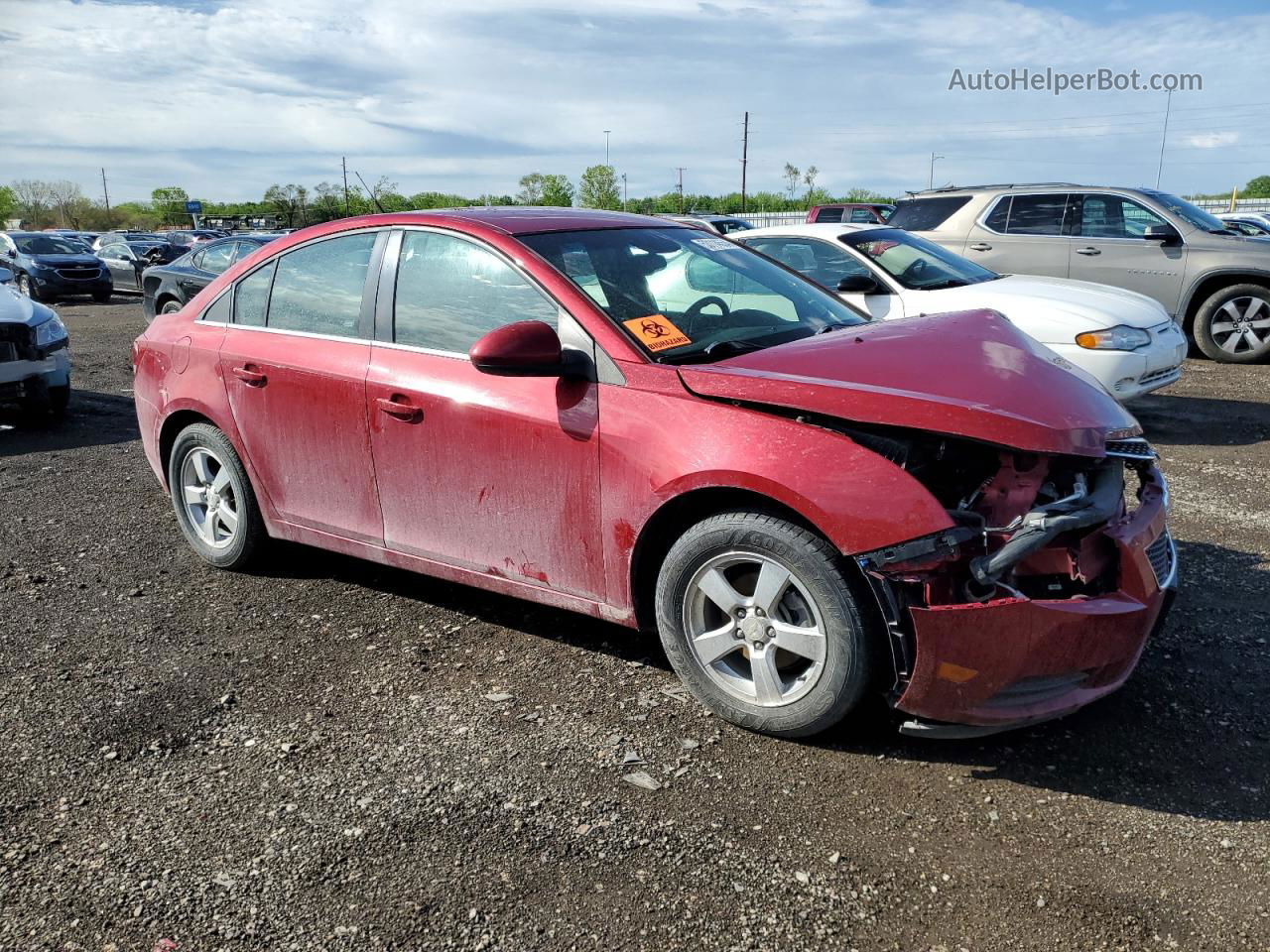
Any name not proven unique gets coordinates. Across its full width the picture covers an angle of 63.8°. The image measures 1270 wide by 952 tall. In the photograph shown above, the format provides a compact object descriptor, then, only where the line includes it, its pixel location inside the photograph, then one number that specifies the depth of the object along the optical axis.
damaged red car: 2.90
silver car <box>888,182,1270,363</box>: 10.62
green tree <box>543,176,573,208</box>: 90.01
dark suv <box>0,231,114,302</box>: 22.84
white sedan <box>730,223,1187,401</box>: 7.28
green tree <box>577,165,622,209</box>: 90.19
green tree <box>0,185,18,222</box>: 106.10
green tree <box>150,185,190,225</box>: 103.44
